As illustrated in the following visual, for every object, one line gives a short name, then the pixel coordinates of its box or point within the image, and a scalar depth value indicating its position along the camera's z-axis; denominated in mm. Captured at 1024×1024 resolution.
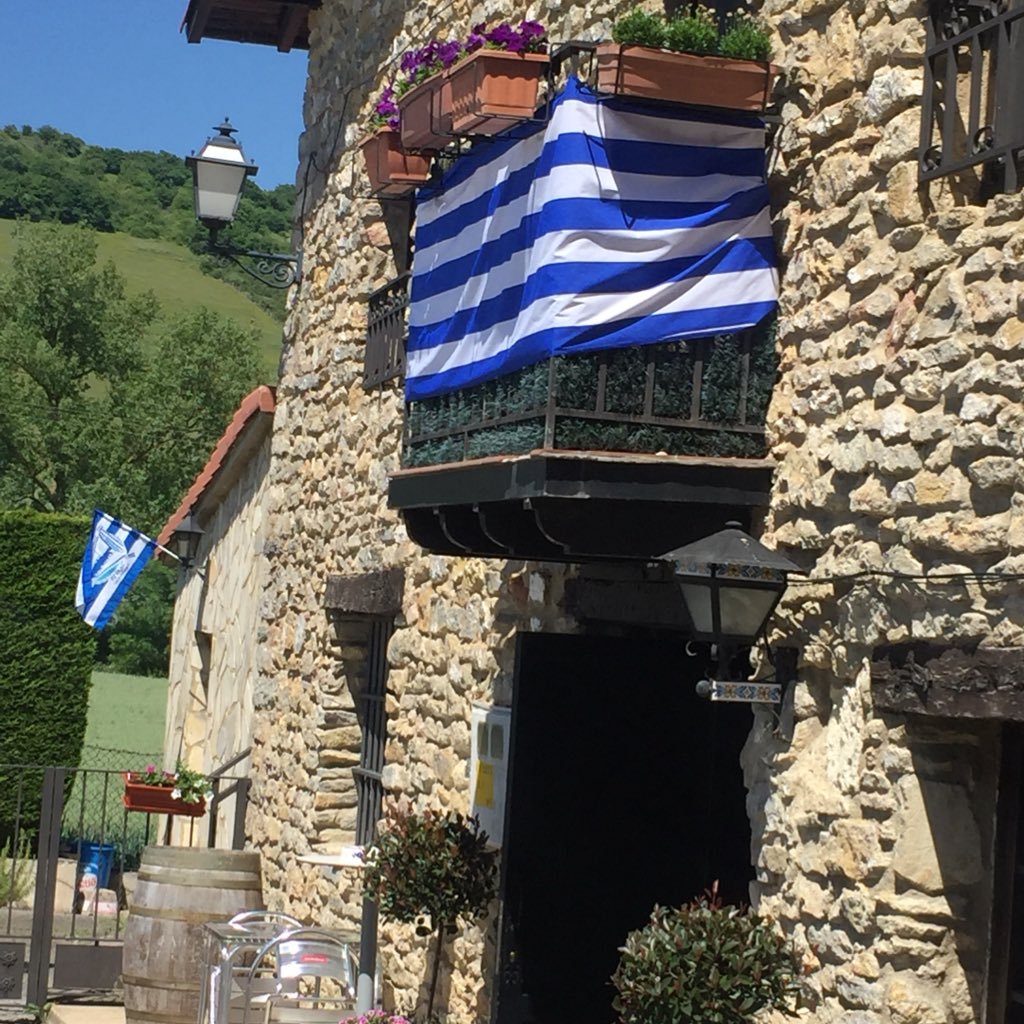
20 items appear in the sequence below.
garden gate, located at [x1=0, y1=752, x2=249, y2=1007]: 9617
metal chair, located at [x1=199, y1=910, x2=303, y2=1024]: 7234
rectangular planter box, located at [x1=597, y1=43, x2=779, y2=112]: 5215
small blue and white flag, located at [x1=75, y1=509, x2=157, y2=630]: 13055
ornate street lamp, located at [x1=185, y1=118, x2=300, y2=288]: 10375
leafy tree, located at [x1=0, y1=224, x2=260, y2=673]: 31609
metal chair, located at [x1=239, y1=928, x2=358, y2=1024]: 7117
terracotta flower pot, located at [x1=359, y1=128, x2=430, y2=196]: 7324
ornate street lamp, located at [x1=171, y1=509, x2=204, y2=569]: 13445
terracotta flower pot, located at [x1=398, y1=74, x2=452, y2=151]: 5938
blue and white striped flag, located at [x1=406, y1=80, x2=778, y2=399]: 5281
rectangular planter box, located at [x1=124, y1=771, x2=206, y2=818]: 10086
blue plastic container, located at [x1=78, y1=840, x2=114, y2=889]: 13477
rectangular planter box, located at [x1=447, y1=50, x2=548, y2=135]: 5641
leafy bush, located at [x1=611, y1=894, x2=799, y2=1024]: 4645
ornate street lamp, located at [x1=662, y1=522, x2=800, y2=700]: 4867
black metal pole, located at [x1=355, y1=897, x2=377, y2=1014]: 7203
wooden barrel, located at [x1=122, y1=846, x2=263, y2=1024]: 8492
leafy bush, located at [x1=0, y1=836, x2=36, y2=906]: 12059
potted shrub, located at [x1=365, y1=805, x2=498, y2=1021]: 6664
